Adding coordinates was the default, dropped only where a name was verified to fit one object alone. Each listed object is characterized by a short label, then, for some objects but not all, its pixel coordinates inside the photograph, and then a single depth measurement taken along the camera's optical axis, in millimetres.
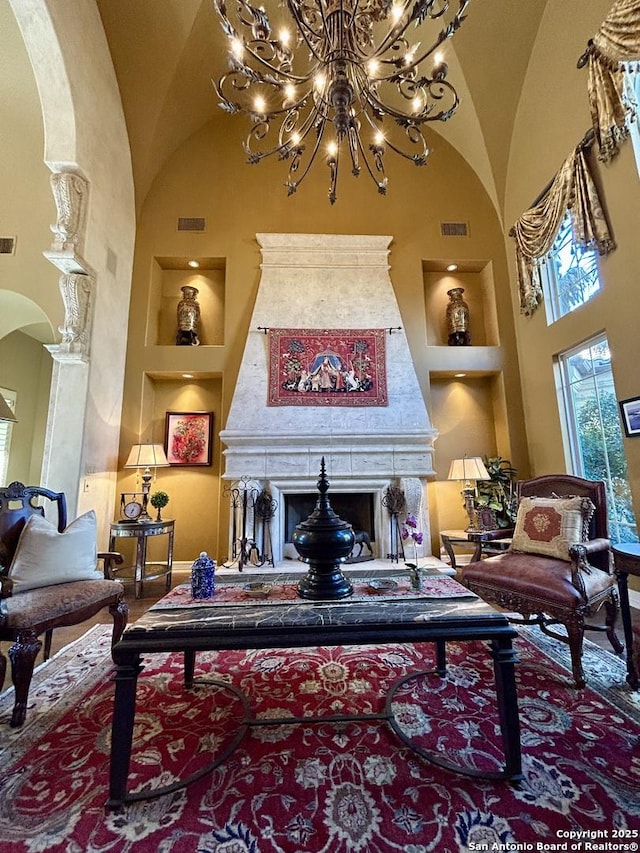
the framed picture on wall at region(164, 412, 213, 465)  4715
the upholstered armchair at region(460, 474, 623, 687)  2012
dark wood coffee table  1233
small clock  3928
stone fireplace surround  4273
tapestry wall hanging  4477
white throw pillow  2025
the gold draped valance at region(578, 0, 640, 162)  2725
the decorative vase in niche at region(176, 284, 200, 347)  4883
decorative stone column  3627
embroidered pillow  2398
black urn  1611
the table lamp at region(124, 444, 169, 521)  4023
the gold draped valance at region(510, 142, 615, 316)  3260
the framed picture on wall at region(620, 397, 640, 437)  2996
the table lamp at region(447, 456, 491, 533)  3955
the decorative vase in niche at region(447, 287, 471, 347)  4977
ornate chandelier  2094
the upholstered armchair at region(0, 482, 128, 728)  1729
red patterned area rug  1119
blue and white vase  1660
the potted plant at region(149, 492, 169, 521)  4078
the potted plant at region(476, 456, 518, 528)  4180
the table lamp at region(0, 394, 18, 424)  3498
